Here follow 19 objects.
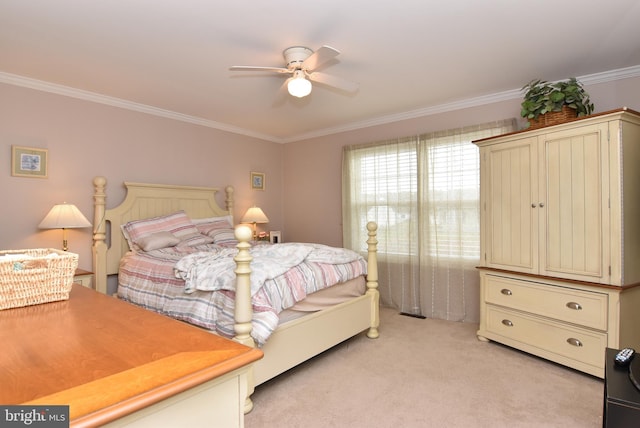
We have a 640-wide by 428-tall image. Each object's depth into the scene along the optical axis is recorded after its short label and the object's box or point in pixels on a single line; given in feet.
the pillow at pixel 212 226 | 13.12
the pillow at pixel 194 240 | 11.93
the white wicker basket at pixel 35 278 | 3.36
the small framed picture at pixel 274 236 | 16.28
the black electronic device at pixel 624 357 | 5.33
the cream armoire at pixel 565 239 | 7.74
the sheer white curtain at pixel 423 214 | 12.20
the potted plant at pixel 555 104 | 8.75
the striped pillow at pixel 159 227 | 11.68
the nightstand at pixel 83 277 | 9.50
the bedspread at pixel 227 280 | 7.30
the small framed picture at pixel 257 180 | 16.52
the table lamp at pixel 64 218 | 9.71
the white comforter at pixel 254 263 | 7.48
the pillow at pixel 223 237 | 12.73
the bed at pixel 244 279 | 6.72
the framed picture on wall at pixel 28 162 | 9.97
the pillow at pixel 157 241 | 11.16
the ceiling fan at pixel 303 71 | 7.83
